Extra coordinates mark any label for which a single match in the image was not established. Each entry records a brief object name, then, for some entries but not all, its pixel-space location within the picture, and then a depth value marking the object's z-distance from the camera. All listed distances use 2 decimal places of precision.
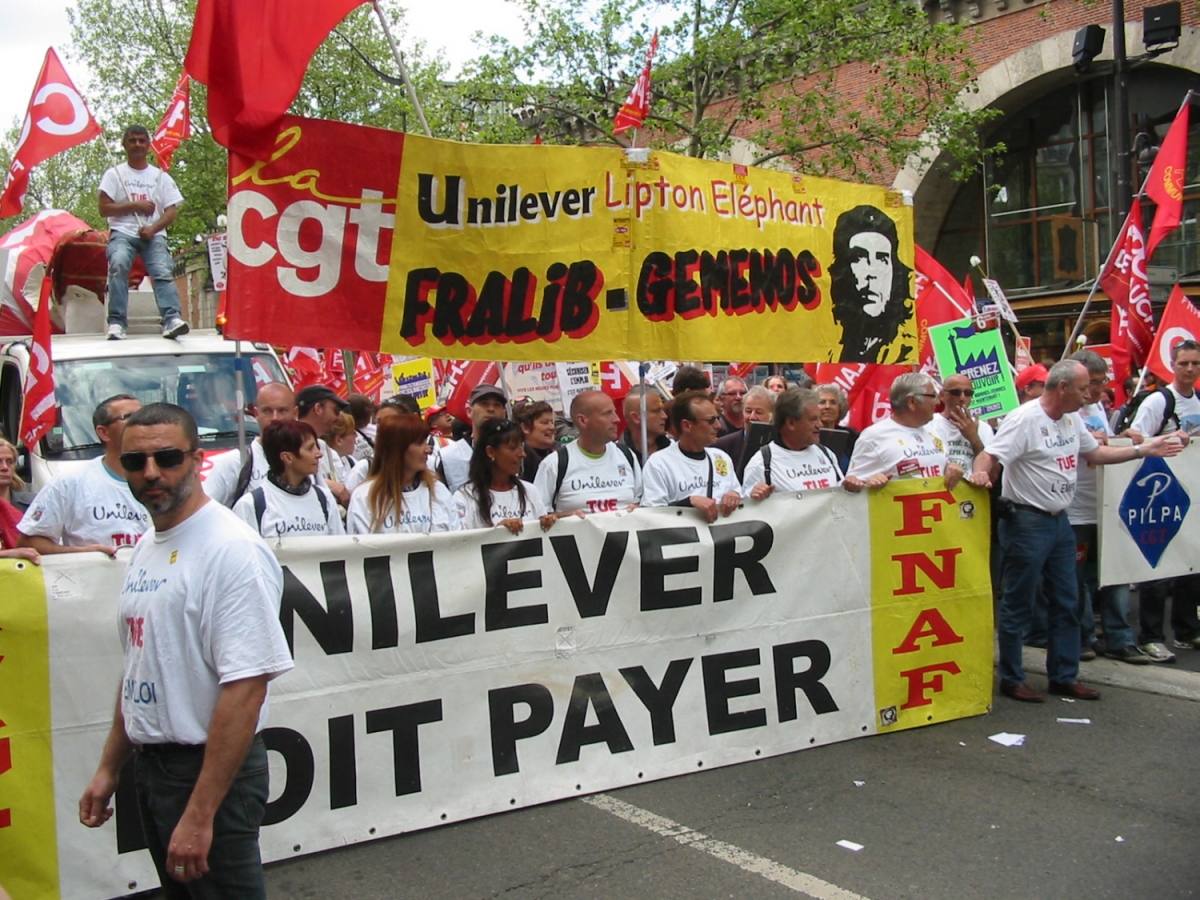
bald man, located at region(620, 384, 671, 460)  7.91
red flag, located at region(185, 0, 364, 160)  5.30
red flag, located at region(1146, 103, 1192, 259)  10.92
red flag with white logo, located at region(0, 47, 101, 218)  9.57
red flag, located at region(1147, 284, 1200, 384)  10.12
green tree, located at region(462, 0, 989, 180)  18.56
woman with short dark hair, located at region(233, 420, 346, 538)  5.32
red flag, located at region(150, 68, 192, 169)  12.83
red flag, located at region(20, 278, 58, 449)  6.88
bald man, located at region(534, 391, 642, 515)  6.18
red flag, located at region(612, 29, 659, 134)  9.67
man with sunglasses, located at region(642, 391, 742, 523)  6.20
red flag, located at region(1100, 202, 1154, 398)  10.43
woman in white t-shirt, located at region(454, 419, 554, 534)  5.82
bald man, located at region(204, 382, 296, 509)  5.53
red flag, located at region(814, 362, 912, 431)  10.47
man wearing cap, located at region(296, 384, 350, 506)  6.52
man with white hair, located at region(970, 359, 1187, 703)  6.76
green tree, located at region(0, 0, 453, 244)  28.41
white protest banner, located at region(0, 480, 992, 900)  4.54
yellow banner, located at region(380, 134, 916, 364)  5.82
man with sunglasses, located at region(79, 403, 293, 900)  2.97
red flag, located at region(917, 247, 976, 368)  10.59
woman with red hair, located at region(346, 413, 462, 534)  5.55
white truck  8.73
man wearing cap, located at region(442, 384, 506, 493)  7.29
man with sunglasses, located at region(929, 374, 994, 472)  7.29
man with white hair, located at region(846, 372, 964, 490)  6.81
